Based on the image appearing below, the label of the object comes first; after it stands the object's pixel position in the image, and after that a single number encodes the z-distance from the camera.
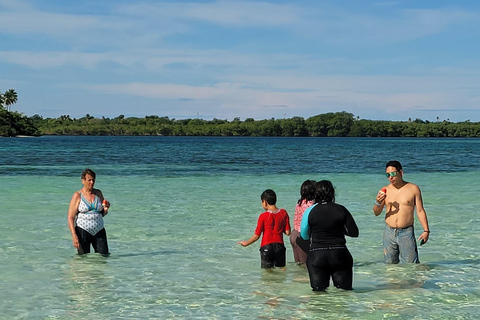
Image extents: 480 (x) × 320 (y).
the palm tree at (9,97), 189.57
